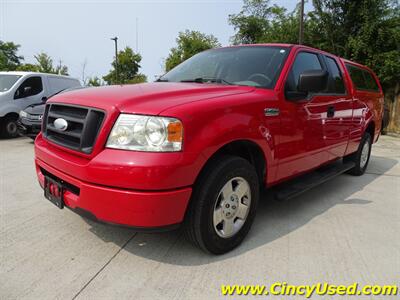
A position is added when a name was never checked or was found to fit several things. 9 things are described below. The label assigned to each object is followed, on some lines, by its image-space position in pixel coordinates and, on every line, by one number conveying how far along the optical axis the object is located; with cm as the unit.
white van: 823
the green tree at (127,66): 3819
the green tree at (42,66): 3337
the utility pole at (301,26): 1419
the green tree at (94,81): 4040
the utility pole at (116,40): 3065
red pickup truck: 211
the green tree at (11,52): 4622
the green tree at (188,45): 3387
